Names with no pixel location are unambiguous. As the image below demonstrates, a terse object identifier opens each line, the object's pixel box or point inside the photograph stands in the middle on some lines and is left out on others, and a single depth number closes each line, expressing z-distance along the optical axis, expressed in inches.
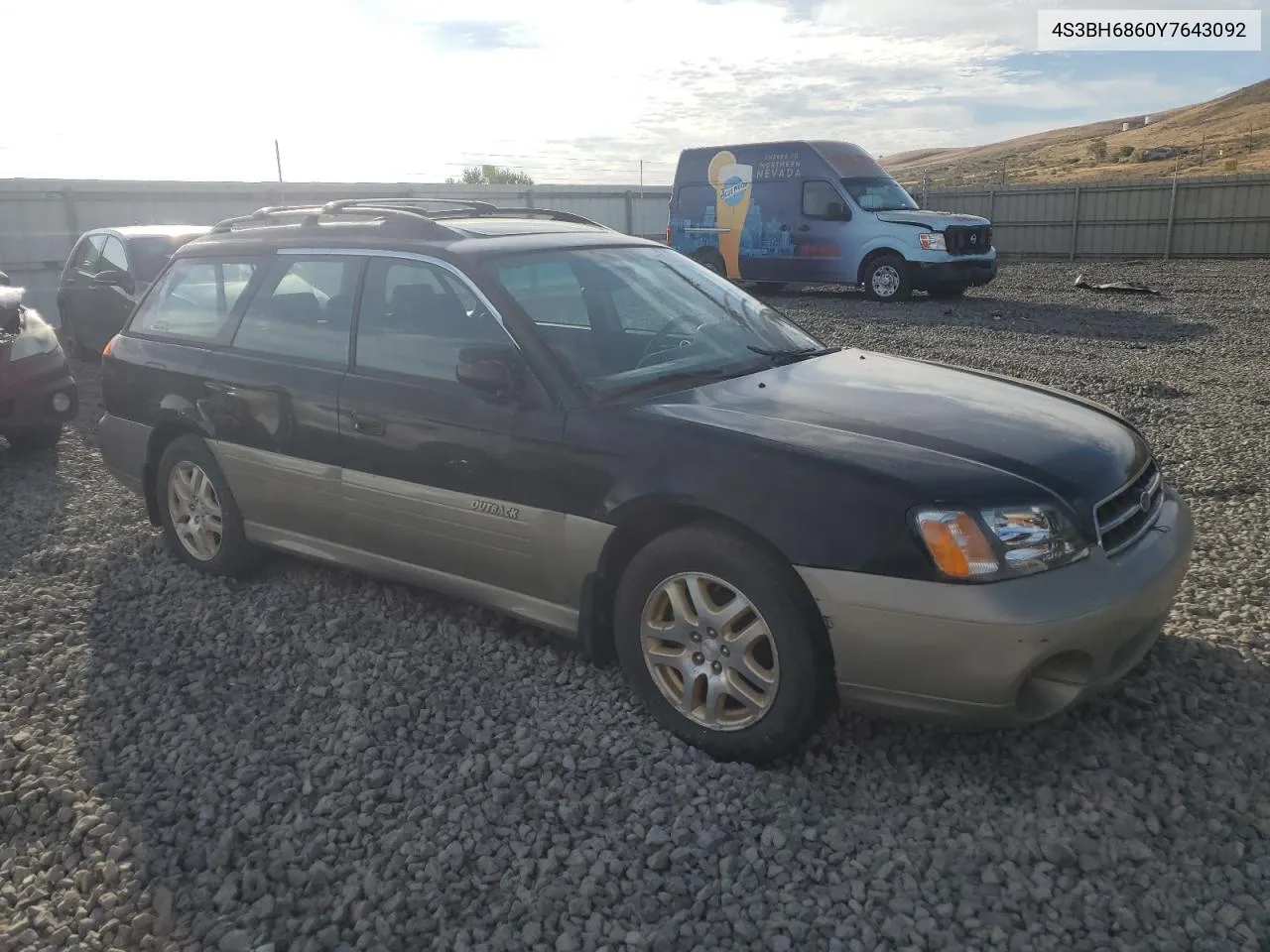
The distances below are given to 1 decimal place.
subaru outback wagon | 111.3
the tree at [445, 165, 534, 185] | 1520.7
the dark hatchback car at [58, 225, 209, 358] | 407.2
